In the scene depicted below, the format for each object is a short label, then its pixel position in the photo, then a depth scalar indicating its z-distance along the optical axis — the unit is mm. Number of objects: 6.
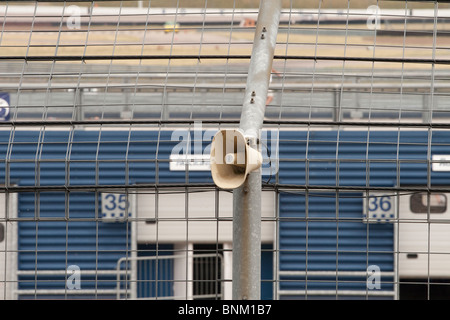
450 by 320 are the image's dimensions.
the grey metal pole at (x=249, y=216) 8992
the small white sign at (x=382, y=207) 18344
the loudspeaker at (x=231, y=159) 8586
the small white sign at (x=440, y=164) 17125
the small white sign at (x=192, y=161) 16141
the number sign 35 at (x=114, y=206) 17859
